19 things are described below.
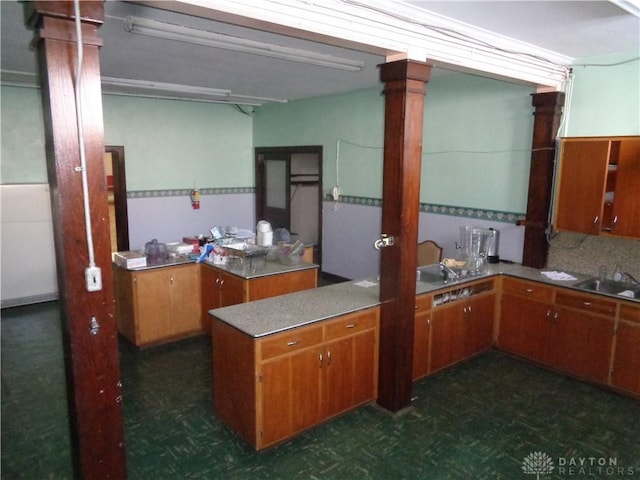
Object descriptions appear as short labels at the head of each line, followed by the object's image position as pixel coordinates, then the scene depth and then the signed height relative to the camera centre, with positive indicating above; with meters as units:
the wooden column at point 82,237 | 1.74 -0.27
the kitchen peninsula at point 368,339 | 2.95 -1.25
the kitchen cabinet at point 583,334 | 3.77 -1.31
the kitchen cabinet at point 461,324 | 3.98 -1.33
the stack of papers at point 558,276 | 4.21 -0.91
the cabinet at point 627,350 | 3.61 -1.35
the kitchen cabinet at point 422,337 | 3.77 -1.32
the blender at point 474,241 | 4.74 -0.70
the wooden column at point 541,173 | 4.29 +0.01
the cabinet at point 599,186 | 3.68 -0.09
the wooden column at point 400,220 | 3.06 -0.32
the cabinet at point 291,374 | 2.89 -1.32
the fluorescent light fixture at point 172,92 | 5.46 +1.02
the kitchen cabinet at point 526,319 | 4.13 -1.30
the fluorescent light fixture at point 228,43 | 3.13 +0.95
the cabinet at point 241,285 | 4.19 -1.06
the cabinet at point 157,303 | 4.44 -1.28
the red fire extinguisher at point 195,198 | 7.38 -0.43
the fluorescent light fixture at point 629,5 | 2.67 +0.97
